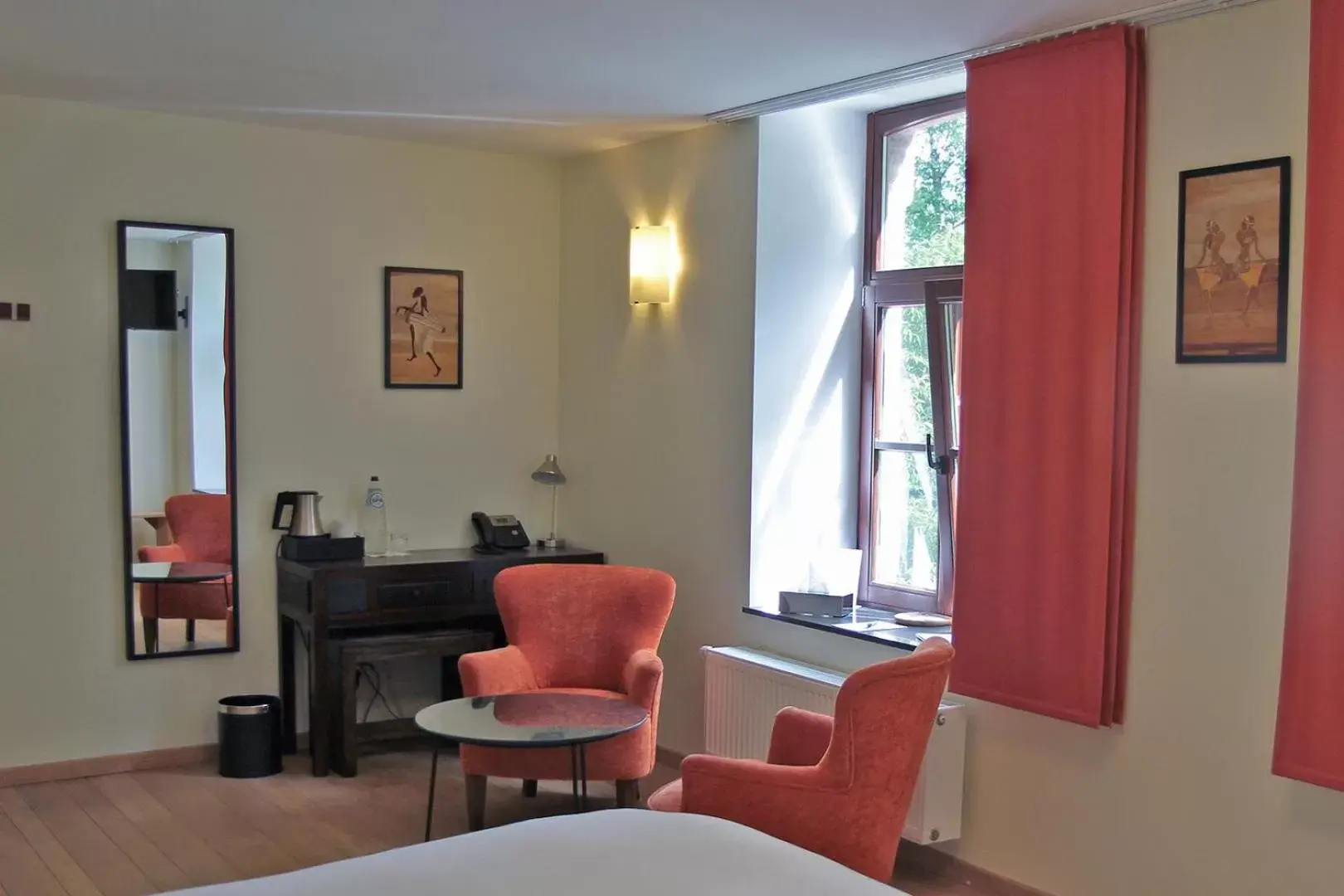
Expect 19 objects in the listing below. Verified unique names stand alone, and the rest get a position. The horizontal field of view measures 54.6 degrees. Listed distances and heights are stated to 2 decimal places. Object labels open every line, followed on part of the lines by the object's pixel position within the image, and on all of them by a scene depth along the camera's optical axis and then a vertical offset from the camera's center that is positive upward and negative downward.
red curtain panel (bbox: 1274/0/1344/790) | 2.96 -0.16
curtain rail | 3.30 +0.97
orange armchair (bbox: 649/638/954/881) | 3.13 -0.97
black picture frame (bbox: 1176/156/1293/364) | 3.16 +0.29
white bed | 2.30 -0.89
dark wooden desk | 4.91 -0.86
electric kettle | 5.14 -0.53
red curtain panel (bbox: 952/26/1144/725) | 3.46 +0.04
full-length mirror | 4.93 -0.23
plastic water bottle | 5.40 -0.60
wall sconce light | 5.12 +0.48
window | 4.39 +0.13
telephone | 5.56 -0.65
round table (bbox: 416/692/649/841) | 3.63 -0.99
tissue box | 4.46 -0.75
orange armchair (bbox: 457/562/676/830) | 4.57 -0.84
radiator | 3.84 -1.08
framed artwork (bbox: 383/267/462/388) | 5.48 +0.23
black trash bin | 4.87 -1.35
